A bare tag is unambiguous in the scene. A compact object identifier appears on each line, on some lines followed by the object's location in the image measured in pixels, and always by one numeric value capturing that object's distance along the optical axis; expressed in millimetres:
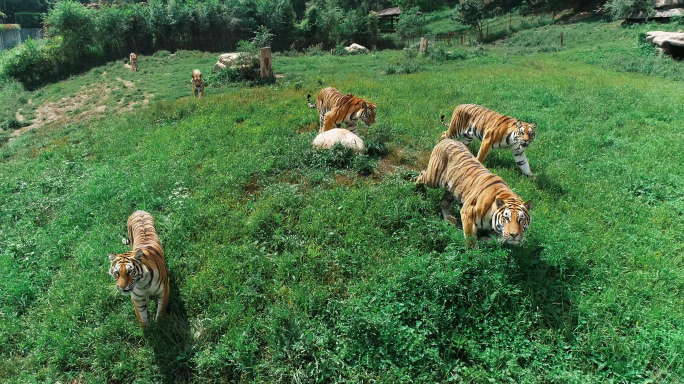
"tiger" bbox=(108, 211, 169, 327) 3803
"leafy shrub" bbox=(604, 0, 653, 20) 23016
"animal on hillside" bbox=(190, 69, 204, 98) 15148
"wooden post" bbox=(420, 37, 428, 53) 21598
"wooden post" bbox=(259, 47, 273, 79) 15531
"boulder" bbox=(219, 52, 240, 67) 18203
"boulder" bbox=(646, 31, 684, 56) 16630
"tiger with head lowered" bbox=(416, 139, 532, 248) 4207
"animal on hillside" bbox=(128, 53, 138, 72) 21859
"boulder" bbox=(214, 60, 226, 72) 19008
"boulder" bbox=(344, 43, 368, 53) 26688
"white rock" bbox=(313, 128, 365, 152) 7414
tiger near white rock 8453
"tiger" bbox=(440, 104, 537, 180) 6582
